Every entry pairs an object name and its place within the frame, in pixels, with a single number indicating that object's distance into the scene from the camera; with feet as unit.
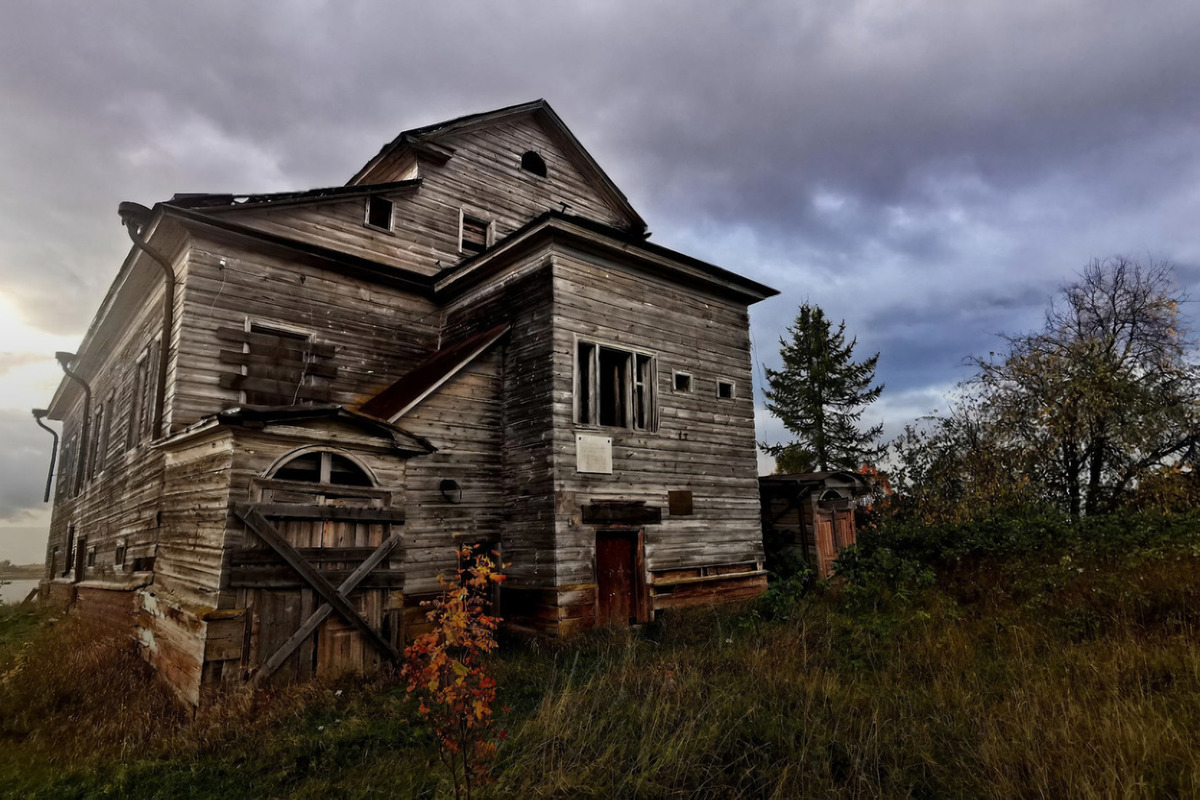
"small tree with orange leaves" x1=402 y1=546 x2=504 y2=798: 14.99
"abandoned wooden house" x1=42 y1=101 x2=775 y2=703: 27.32
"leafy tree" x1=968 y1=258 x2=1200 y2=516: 53.26
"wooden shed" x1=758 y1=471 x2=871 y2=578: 58.49
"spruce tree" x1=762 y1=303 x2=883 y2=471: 103.60
